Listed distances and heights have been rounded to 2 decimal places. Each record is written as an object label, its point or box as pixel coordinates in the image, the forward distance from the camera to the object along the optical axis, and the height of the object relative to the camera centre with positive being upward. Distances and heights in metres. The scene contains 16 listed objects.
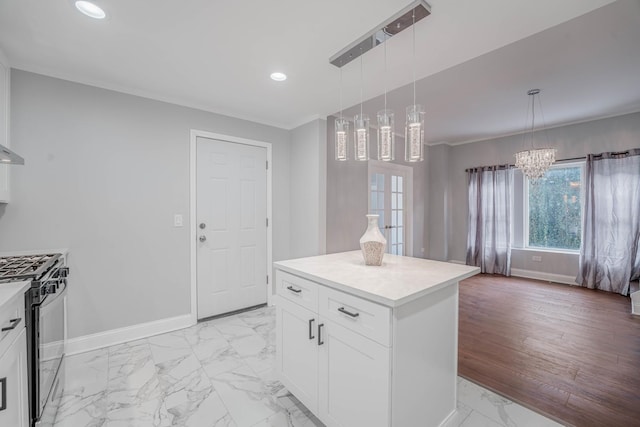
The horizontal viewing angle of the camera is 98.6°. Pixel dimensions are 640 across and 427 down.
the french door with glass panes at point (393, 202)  4.30 +0.16
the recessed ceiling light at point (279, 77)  2.40 +1.20
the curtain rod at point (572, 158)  3.90 +0.82
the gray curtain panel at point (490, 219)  5.03 -0.15
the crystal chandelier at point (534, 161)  3.65 +0.67
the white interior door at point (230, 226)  3.09 -0.17
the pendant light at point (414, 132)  1.54 +0.45
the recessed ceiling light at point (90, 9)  1.57 +1.19
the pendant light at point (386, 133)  1.69 +0.48
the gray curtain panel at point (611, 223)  3.82 -0.18
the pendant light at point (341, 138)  1.86 +0.50
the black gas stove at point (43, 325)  1.29 -0.60
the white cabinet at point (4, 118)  2.01 +0.70
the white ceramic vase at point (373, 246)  1.80 -0.23
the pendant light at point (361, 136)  1.81 +0.50
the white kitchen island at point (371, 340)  1.21 -0.66
